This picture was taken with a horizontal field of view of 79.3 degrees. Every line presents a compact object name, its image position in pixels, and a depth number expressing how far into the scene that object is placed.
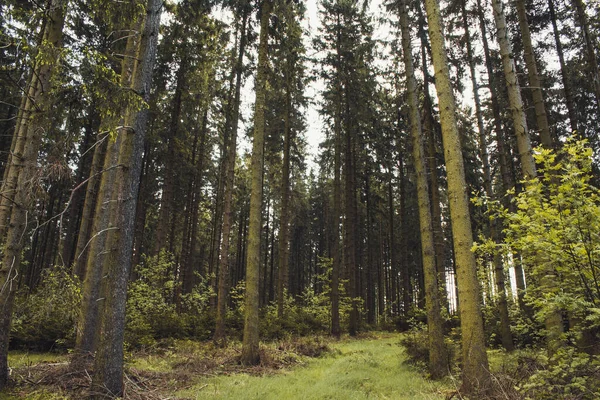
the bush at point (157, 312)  13.95
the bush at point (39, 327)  10.70
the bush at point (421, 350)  8.98
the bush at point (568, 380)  4.10
